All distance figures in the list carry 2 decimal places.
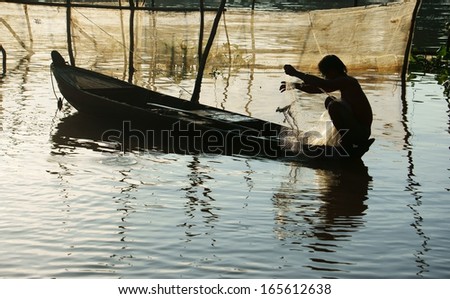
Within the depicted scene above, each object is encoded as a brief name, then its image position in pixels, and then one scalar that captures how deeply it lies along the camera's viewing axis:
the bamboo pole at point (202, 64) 12.02
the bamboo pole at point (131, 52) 16.36
